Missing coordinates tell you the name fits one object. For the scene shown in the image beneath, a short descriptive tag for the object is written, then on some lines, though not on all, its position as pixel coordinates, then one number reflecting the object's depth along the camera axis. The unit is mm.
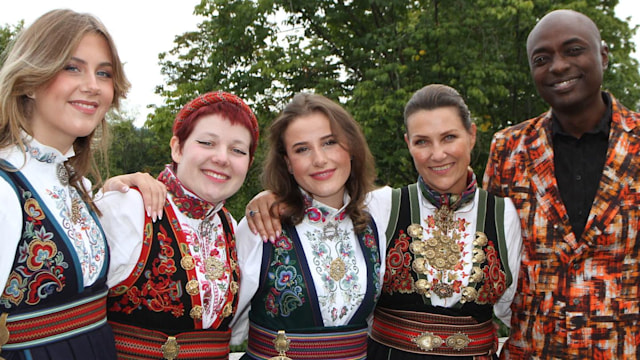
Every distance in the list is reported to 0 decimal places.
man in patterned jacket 2447
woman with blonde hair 1710
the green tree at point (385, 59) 7965
